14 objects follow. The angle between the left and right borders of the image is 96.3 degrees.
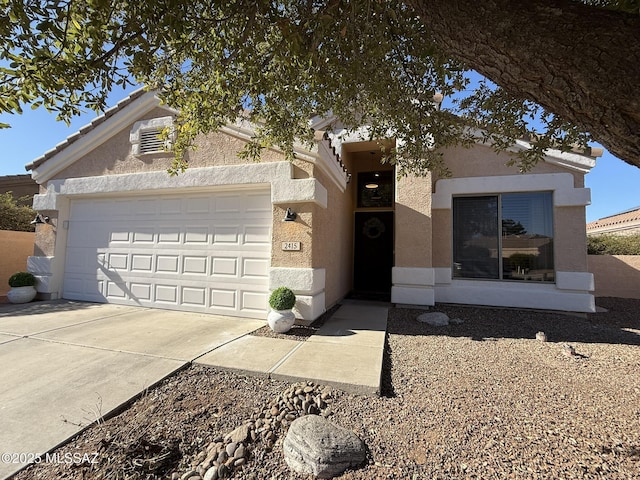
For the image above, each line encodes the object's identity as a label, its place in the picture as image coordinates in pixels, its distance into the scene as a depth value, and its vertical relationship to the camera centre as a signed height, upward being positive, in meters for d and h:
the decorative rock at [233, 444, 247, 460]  2.24 -1.57
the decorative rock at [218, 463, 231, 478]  2.08 -1.60
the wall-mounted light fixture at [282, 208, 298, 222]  5.54 +0.75
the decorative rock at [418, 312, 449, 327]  5.93 -1.26
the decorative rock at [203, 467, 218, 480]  2.05 -1.60
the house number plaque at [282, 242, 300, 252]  5.58 +0.17
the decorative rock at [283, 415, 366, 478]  2.11 -1.49
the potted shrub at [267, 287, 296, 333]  5.10 -1.03
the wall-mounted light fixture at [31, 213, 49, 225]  7.48 +0.70
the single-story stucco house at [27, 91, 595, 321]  5.93 +0.71
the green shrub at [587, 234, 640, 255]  9.97 +0.73
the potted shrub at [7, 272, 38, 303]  7.16 -1.06
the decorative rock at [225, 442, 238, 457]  2.27 -1.56
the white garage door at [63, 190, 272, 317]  6.07 -0.01
